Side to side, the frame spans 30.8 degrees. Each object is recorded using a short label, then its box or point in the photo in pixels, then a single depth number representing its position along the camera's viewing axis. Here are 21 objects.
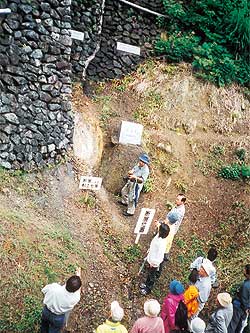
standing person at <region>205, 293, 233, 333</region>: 6.56
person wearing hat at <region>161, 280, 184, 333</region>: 6.32
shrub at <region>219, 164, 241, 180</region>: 11.19
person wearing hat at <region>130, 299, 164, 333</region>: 5.68
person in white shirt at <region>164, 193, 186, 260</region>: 8.05
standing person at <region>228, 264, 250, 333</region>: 7.16
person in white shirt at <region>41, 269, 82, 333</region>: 5.69
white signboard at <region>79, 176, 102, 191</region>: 9.03
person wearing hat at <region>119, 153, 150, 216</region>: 9.38
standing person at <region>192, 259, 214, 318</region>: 7.13
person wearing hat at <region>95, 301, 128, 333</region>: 5.41
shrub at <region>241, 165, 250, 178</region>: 11.19
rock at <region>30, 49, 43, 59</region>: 8.93
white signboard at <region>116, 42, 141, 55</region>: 12.84
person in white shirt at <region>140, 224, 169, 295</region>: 7.46
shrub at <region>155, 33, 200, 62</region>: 12.73
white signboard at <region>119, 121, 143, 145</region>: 10.70
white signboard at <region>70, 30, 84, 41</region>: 11.66
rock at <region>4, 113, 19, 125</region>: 8.70
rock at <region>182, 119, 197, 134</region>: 11.92
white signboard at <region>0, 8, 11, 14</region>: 8.29
